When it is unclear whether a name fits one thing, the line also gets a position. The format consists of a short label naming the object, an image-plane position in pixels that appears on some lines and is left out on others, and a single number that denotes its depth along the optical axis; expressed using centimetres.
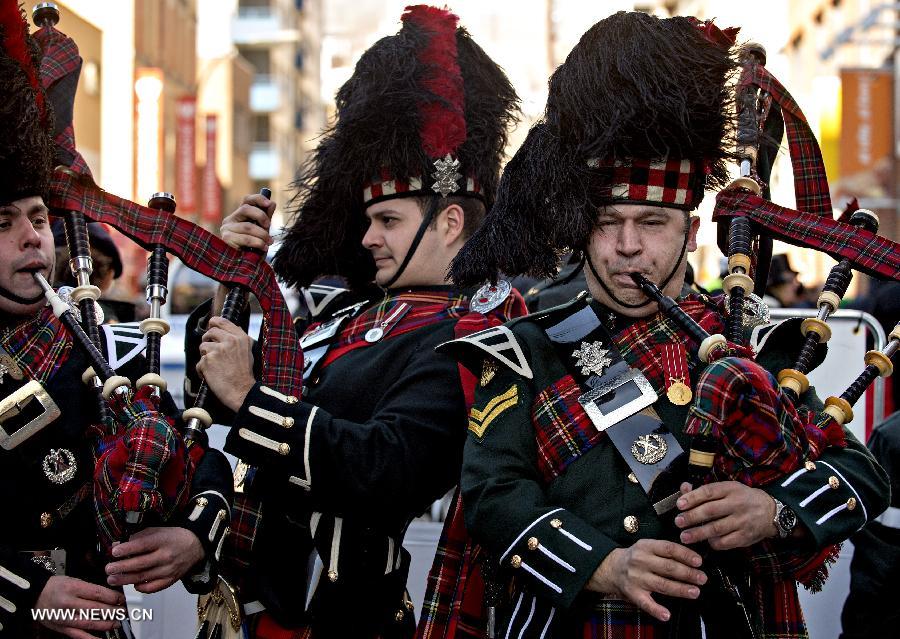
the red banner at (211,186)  2372
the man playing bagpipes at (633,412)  212
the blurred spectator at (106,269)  420
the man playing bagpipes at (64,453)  243
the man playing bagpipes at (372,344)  266
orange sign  1502
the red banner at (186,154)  2102
